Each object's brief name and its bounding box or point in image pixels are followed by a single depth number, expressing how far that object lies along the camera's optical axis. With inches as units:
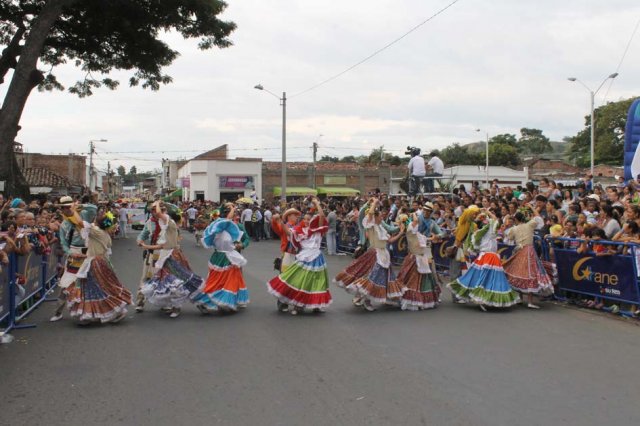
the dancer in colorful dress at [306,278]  347.6
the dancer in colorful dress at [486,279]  359.3
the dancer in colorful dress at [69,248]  318.7
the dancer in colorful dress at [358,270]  364.5
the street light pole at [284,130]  1224.8
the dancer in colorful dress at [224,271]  343.9
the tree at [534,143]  3415.4
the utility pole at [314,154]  2055.9
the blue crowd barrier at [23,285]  303.5
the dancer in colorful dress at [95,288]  314.5
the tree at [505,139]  3026.6
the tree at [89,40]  740.3
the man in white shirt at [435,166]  696.0
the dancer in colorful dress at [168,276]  339.6
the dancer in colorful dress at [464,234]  380.2
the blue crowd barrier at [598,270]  339.6
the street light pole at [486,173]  1934.2
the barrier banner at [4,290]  292.8
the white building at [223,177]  2078.0
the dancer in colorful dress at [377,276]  359.6
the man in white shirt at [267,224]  1079.6
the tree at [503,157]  2546.8
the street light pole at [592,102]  1235.9
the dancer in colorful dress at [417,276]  366.0
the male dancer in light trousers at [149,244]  350.3
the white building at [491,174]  2074.3
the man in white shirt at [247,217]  1042.7
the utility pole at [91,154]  2519.7
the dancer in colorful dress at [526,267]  373.4
